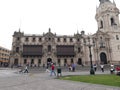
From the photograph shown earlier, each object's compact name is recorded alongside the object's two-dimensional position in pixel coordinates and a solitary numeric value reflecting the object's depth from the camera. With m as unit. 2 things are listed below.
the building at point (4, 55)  82.24
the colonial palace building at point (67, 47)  50.53
